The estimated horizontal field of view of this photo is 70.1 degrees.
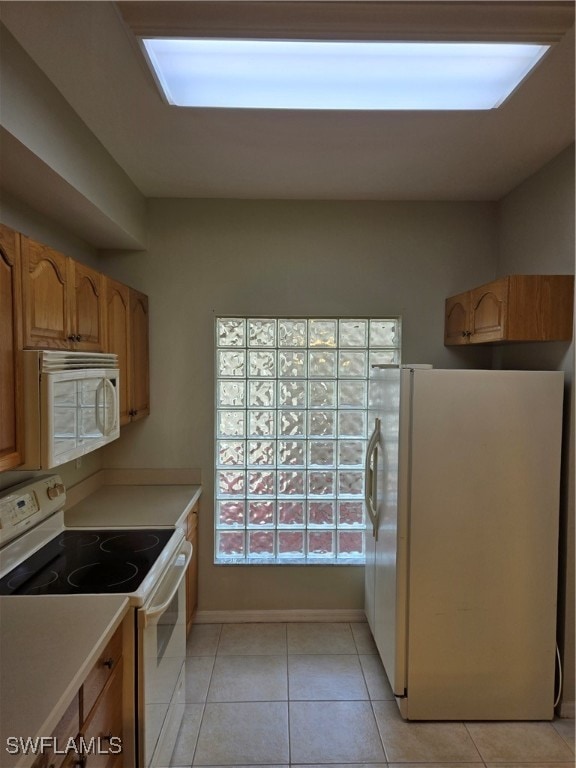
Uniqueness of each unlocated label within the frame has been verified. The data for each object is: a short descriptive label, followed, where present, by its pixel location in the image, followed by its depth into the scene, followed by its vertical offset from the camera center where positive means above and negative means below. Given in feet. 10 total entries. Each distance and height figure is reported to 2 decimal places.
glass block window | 8.73 -1.37
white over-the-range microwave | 4.35 -0.43
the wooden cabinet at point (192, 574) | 7.66 -4.00
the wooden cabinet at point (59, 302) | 4.48 +0.86
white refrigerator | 6.08 -2.56
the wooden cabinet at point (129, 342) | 6.84 +0.49
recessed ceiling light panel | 4.18 +3.31
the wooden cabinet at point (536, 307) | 6.26 +0.97
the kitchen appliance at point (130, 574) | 4.50 -2.48
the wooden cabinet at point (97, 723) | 3.22 -3.13
